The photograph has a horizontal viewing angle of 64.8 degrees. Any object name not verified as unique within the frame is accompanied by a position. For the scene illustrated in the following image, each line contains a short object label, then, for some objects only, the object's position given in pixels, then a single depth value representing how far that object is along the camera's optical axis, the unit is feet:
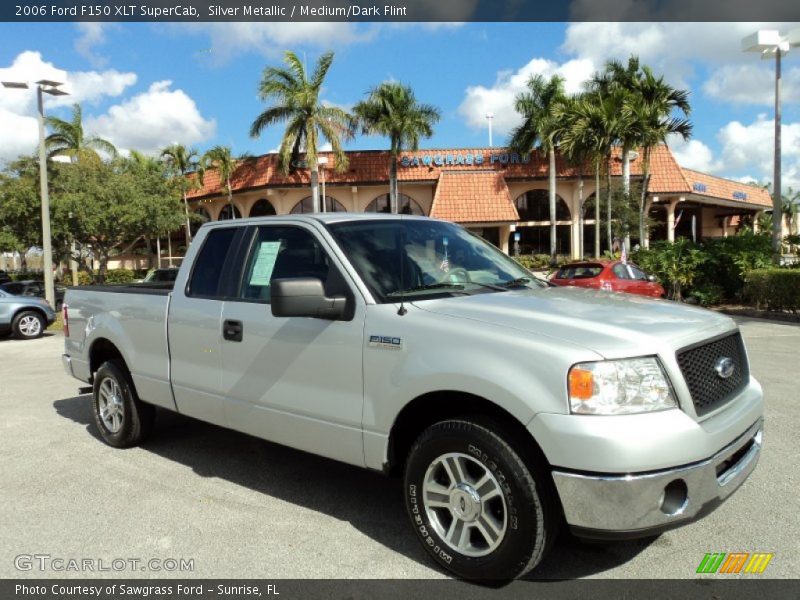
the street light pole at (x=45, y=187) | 53.36
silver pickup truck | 9.04
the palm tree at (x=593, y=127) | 85.81
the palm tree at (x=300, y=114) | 95.66
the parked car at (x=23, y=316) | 49.39
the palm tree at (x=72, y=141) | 116.06
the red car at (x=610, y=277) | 51.13
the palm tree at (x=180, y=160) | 132.16
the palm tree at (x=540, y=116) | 106.22
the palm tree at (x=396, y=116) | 110.11
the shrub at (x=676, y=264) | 63.52
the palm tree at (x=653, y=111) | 83.82
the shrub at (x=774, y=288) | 49.83
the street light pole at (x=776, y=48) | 52.75
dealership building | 118.42
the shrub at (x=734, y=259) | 58.70
